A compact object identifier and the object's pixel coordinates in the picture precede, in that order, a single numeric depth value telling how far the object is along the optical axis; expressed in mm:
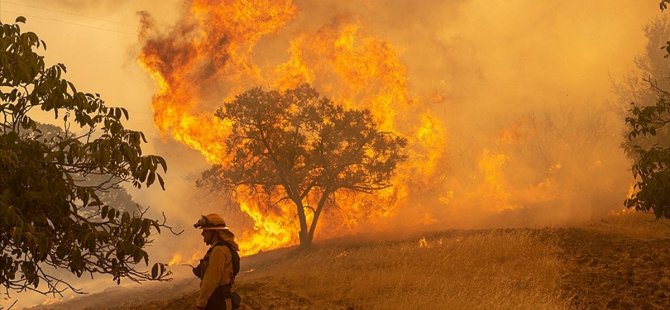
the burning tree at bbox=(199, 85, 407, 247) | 29094
